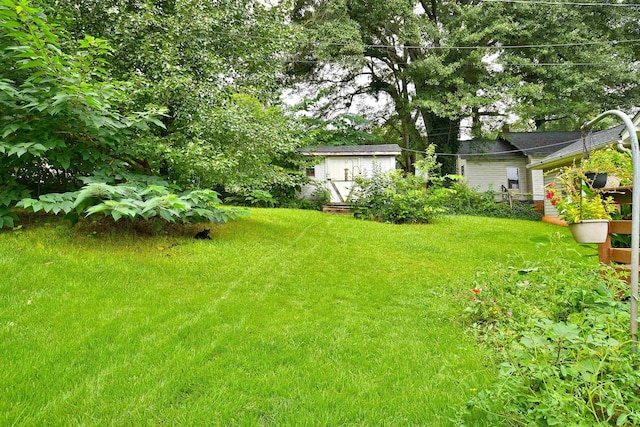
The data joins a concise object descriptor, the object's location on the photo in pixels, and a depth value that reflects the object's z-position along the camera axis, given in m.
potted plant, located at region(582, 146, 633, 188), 2.54
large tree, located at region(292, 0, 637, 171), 12.59
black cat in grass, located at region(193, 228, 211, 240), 5.05
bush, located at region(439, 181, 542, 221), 12.20
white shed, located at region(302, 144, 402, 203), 13.35
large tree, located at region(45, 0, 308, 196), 4.63
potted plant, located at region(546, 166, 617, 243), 2.33
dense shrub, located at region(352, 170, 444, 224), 8.86
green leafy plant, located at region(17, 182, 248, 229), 3.30
